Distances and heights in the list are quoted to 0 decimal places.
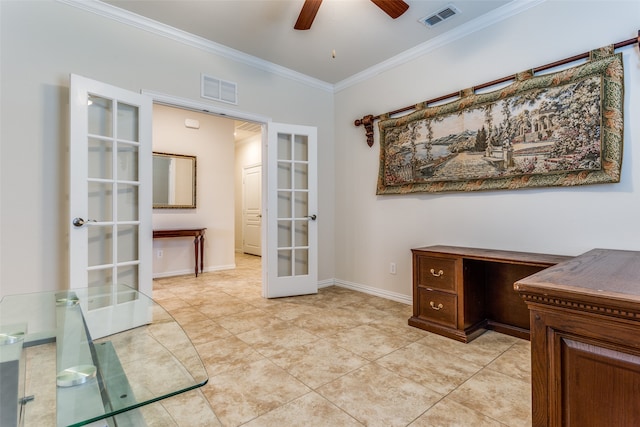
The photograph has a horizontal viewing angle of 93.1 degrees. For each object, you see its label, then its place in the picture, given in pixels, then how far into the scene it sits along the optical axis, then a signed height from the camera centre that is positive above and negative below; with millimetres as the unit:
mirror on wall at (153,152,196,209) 4824 +549
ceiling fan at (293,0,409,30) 2066 +1440
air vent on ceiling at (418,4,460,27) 2609 +1770
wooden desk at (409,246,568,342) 2441 -676
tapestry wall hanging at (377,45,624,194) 2111 +668
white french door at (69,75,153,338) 2340 +241
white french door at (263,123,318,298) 3621 +66
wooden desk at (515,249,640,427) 829 -404
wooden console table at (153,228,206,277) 4500 -310
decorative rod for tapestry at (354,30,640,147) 2082 +1156
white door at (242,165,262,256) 7180 +112
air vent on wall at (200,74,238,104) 3186 +1353
